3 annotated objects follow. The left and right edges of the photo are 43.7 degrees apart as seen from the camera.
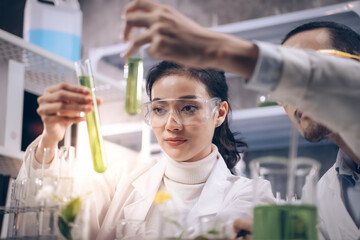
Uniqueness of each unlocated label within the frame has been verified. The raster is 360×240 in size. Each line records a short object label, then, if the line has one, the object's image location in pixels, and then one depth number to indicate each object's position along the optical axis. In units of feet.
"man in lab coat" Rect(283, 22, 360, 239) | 5.09
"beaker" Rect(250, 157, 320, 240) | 2.84
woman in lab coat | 5.38
